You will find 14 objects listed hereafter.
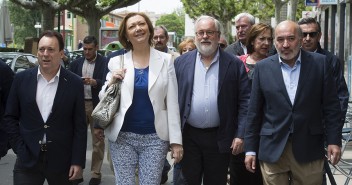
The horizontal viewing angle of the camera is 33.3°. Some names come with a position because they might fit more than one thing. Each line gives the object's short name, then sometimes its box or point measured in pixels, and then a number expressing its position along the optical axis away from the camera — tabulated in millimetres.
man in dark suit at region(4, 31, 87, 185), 4395
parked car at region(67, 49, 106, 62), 26872
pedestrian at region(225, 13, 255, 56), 6927
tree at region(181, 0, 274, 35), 52688
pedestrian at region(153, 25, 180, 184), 7363
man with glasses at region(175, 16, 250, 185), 4918
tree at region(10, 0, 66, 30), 26461
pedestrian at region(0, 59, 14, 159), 4809
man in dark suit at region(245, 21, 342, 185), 4438
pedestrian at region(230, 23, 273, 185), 5543
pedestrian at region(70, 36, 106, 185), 7699
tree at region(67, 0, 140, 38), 31531
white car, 16438
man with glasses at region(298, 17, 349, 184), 5539
